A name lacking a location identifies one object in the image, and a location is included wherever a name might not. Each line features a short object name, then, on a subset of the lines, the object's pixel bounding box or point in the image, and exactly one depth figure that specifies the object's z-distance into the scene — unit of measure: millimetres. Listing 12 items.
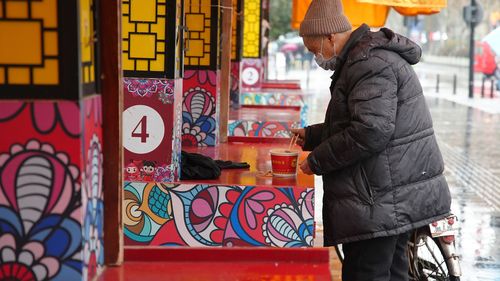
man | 3768
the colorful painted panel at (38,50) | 2475
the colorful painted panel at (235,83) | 10117
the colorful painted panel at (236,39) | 10543
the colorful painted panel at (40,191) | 2504
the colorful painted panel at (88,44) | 2584
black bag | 4852
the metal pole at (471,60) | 29578
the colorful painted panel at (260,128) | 8070
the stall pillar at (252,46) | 13594
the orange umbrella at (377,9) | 8070
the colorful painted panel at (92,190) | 2627
